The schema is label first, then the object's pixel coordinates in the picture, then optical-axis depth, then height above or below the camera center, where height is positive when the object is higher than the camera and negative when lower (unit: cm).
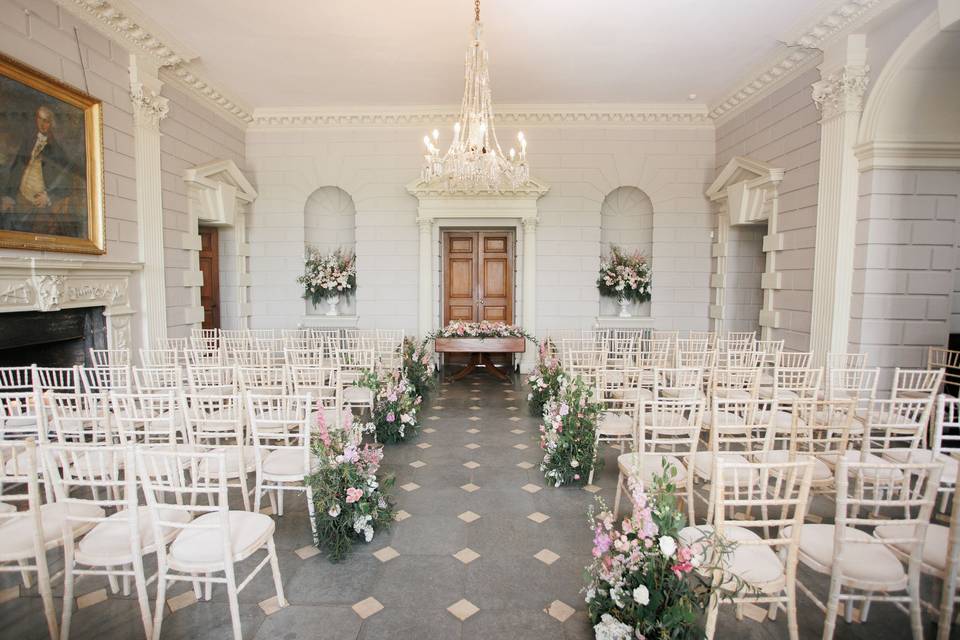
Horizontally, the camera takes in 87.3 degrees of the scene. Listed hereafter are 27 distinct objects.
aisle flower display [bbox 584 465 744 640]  197 -115
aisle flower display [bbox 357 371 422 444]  482 -114
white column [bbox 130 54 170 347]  593 +119
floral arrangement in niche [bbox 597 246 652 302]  870 +28
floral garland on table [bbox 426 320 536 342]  775 -60
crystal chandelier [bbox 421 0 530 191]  469 +137
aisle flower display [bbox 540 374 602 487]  395 -114
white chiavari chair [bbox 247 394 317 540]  307 -112
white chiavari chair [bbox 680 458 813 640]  202 -114
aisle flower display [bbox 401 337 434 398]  644 -100
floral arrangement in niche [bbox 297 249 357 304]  889 +22
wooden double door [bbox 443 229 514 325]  950 +32
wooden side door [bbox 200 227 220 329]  841 +22
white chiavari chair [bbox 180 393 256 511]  313 -103
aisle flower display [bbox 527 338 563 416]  568 -101
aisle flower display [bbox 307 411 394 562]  299 -121
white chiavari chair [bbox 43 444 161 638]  214 -115
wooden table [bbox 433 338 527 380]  766 -81
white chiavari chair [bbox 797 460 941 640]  198 -113
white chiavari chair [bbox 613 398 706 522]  308 -105
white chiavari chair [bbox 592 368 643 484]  407 -103
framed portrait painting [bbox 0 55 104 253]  431 +114
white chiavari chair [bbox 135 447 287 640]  214 -116
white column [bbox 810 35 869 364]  525 +113
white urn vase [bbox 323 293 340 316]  913 -24
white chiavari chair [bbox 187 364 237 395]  425 -85
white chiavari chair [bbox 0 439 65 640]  213 -115
